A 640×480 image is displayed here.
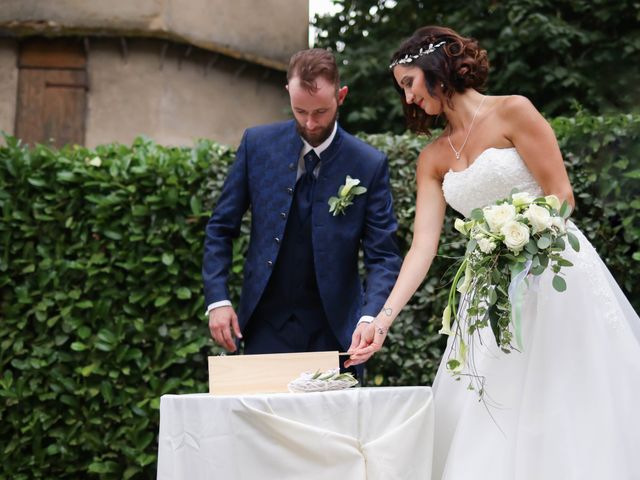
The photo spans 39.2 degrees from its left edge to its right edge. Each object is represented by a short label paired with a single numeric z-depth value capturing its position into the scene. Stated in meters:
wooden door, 9.65
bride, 2.83
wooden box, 2.95
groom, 3.65
